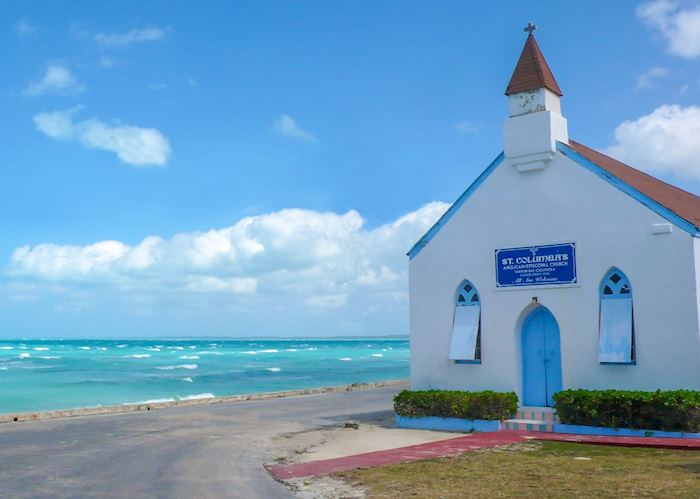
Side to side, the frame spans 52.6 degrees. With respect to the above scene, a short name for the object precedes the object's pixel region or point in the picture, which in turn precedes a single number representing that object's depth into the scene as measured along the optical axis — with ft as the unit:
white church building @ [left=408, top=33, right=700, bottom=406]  52.54
